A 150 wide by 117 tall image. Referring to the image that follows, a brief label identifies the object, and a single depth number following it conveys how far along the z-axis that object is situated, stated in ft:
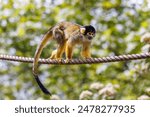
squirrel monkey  12.29
